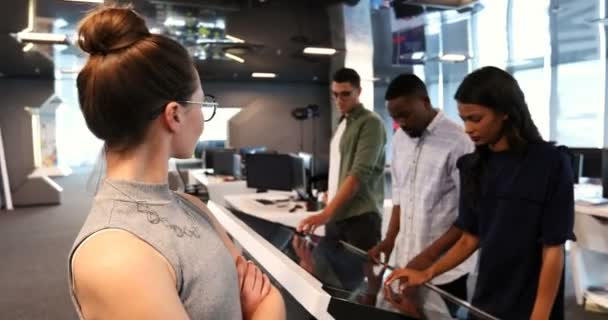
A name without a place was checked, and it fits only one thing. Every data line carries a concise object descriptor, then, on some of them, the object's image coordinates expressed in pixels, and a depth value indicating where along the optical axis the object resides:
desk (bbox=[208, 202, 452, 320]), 1.13
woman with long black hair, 1.25
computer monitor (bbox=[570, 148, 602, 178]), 4.20
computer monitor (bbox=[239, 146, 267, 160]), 7.18
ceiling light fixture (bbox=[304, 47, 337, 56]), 6.79
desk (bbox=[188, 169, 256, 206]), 5.67
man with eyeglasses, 2.47
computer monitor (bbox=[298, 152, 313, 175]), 4.32
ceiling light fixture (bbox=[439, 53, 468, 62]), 8.40
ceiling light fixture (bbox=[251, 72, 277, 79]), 11.09
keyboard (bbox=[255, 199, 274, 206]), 4.04
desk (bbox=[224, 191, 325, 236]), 3.44
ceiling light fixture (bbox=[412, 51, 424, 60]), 8.07
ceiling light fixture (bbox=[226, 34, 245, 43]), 6.49
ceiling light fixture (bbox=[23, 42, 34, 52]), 6.68
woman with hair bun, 0.63
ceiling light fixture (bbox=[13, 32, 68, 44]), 5.29
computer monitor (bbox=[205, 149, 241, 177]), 6.58
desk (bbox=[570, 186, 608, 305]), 3.48
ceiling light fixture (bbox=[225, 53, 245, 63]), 8.07
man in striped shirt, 1.85
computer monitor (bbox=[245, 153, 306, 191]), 4.16
